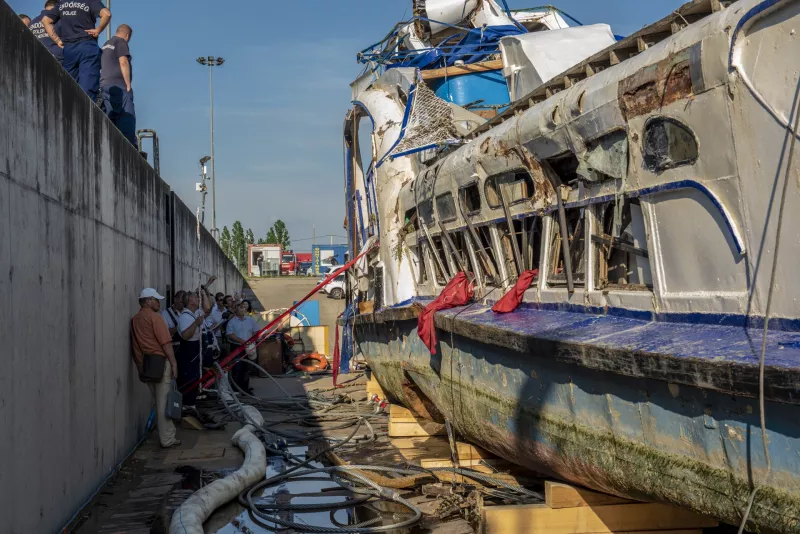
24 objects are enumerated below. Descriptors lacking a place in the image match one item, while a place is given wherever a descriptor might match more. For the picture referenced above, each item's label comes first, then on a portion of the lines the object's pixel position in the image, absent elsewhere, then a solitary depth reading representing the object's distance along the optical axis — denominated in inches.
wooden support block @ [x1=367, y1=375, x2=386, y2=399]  509.8
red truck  2488.9
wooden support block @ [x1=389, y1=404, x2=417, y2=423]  393.1
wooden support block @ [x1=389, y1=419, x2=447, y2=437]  390.0
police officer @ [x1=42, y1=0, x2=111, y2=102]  392.2
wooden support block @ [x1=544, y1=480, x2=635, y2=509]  224.7
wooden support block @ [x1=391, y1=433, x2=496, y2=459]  360.0
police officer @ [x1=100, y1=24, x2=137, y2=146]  432.1
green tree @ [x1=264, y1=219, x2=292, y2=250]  3248.0
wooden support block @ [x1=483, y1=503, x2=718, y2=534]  219.8
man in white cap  353.1
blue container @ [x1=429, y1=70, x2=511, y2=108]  470.3
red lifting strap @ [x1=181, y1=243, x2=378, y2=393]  496.7
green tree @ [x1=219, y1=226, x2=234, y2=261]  3078.0
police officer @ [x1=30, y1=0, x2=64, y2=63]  406.6
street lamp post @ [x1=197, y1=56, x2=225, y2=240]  1886.6
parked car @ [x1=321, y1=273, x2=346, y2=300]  1600.6
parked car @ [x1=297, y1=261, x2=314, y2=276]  2635.8
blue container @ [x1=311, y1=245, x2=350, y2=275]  2358.5
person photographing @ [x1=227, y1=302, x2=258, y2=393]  611.8
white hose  229.8
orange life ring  767.5
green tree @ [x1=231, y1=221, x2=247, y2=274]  3043.8
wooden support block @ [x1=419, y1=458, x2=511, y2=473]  304.3
